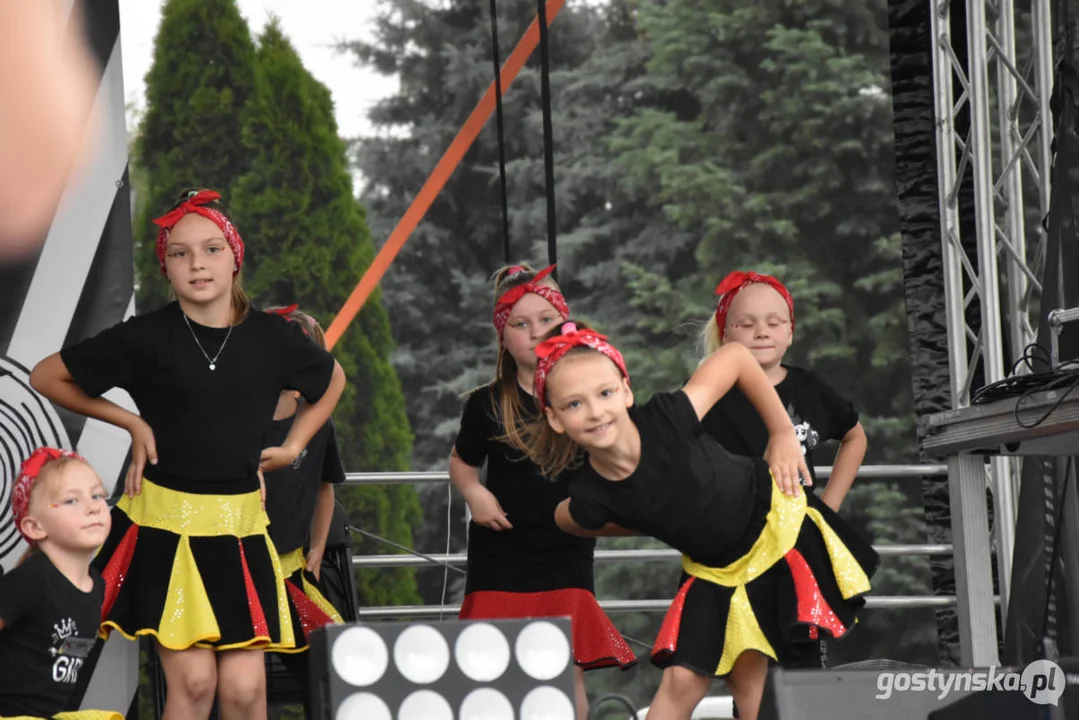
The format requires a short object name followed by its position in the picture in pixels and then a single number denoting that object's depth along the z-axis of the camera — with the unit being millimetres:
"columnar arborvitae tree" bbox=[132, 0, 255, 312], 20156
